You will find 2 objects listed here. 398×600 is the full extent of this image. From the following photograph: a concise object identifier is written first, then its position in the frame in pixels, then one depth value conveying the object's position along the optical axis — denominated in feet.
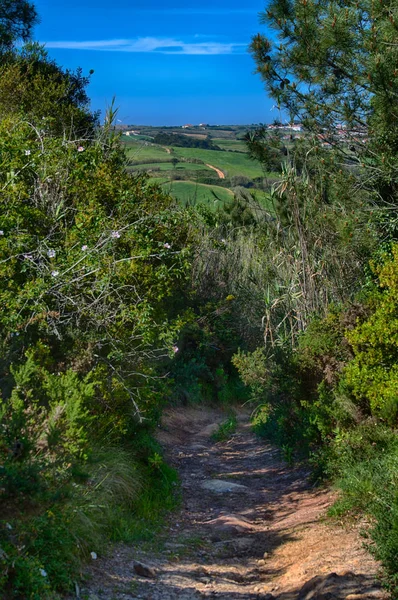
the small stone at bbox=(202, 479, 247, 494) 27.96
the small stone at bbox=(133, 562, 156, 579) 17.39
